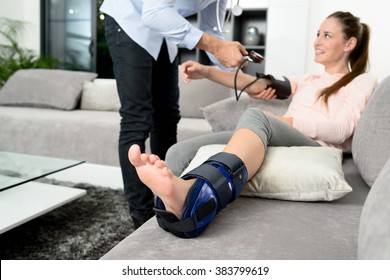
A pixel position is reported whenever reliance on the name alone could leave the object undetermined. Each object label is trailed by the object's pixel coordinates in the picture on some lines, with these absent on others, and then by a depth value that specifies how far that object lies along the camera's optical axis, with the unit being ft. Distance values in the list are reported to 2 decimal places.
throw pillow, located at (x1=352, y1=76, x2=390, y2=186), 3.23
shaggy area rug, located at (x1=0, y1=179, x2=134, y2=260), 4.15
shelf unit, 11.84
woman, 2.33
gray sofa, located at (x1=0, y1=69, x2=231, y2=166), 7.07
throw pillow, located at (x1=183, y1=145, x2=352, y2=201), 2.89
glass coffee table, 4.19
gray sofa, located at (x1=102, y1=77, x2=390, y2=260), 1.67
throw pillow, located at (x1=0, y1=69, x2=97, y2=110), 8.79
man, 3.81
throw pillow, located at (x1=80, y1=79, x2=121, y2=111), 8.89
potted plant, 11.02
